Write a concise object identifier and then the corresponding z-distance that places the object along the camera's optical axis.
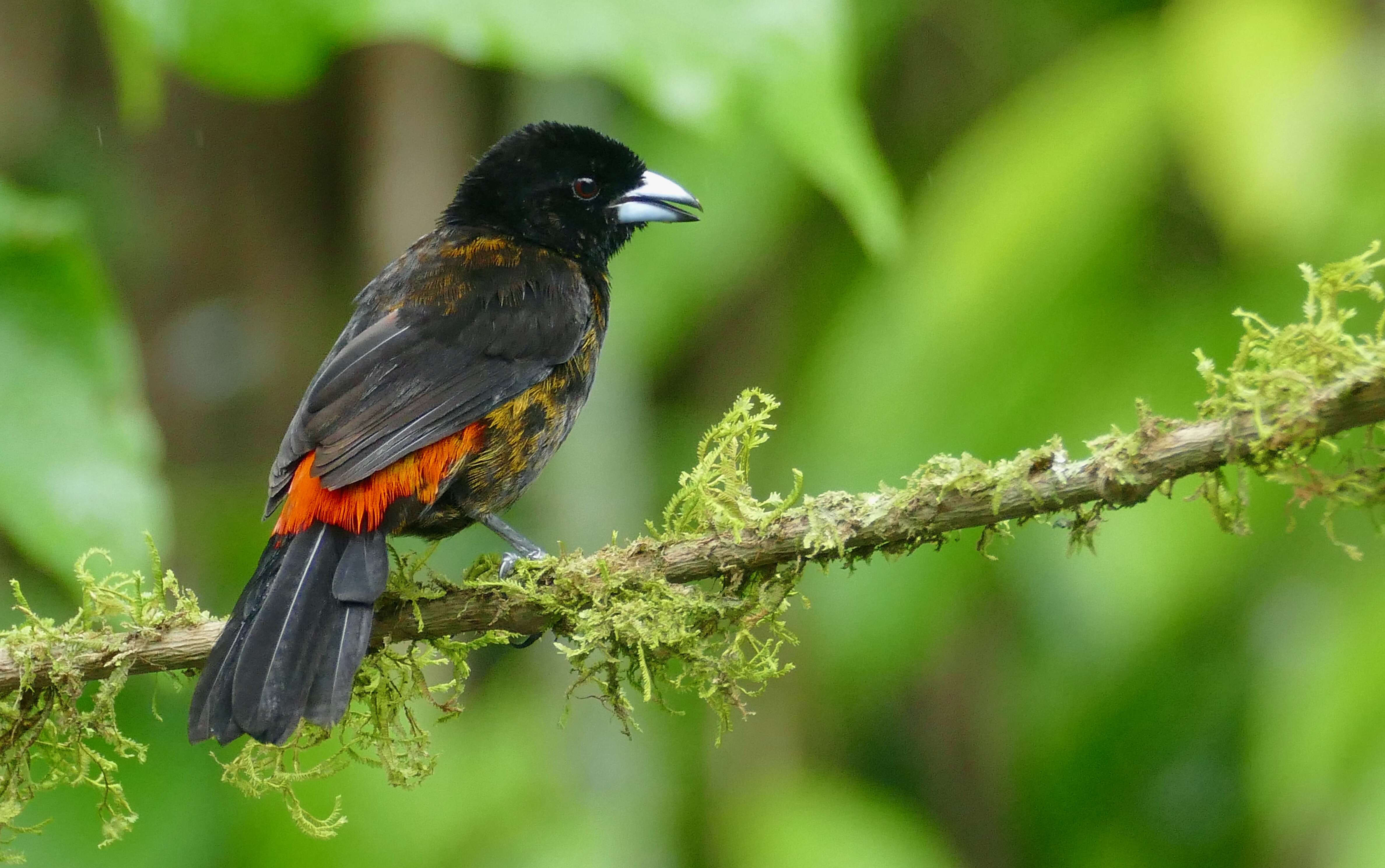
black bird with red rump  4.58
